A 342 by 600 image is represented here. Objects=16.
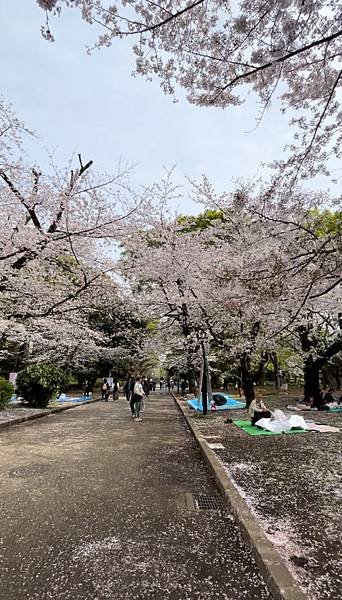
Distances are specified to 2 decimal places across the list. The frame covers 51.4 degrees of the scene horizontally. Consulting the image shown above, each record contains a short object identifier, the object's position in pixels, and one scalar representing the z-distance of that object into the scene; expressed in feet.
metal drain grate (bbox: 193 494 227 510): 12.88
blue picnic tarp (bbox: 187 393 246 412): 51.17
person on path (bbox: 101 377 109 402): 77.66
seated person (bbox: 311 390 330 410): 47.88
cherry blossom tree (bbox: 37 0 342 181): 10.85
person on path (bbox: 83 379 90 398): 88.20
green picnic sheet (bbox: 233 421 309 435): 27.64
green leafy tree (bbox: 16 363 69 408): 48.73
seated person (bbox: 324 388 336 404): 51.43
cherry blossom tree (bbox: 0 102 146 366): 24.53
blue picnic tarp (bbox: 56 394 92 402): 73.54
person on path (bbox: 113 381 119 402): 80.73
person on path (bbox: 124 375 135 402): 43.46
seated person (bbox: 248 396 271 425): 30.91
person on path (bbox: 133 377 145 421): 38.24
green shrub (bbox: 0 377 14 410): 41.03
